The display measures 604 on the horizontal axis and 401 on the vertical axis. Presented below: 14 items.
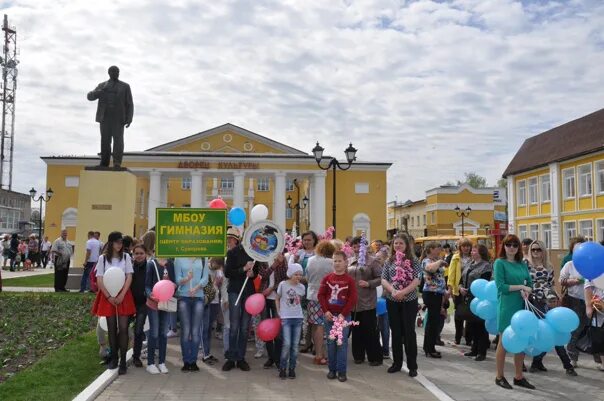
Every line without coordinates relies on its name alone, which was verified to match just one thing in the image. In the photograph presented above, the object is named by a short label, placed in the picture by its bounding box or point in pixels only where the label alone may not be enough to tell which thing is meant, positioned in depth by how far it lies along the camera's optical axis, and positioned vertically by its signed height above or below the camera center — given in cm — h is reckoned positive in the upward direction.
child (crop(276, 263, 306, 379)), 735 -101
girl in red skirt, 732 -87
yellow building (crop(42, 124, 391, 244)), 5181 +632
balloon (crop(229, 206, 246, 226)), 1002 +43
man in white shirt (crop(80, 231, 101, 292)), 1438 -29
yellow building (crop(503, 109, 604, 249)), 3378 +415
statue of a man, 1484 +355
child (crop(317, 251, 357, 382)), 724 -81
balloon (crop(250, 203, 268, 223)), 984 +49
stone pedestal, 1527 +103
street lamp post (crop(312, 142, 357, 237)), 2028 +331
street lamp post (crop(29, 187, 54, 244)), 3441 +260
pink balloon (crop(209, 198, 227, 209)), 1023 +68
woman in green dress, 680 -57
